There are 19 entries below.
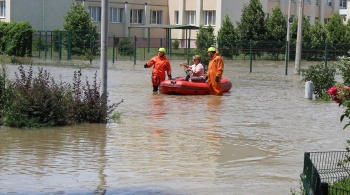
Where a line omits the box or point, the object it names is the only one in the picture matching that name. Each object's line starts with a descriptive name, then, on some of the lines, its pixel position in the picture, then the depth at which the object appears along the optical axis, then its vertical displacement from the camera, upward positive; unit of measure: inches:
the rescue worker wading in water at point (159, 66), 988.6 -35.9
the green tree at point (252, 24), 2181.3 +43.8
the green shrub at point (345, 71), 335.7 -13.3
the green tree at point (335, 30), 2218.8 +31.6
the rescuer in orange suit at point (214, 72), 941.2 -41.0
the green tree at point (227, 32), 2183.8 +20.1
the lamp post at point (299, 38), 1424.7 +4.1
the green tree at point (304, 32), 2186.0 +23.8
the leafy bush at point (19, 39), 1998.0 -9.2
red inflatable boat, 950.4 -60.4
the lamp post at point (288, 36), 1517.0 +8.9
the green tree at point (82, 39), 1942.7 -6.1
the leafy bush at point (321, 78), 934.4 -45.6
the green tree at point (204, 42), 1448.1 -7.6
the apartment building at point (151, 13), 2397.9 +85.2
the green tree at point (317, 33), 2184.5 +21.3
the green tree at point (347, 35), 2210.1 +17.3
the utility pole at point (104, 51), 653.3 -11.9
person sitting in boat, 976.3 -42.3
